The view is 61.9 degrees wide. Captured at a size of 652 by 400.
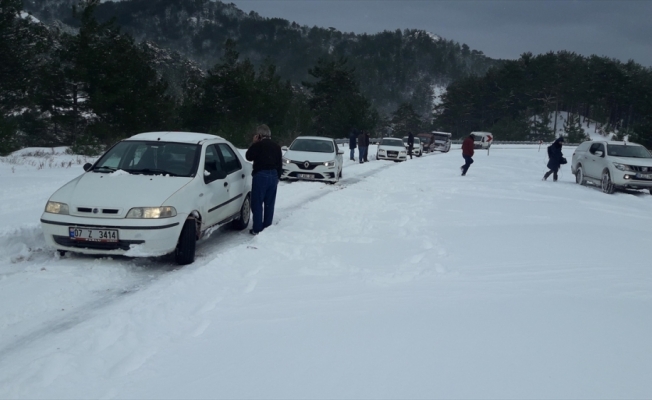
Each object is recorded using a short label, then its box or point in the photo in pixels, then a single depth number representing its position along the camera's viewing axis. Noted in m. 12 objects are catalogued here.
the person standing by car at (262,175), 8.75
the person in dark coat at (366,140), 27.56
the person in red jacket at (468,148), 20.52
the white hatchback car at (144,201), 6.30
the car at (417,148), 38.84
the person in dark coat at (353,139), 28.28
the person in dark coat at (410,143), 35.41
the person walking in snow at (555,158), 19.10
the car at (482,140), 53.44
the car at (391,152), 30.39
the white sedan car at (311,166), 16.33
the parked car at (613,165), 16.73
